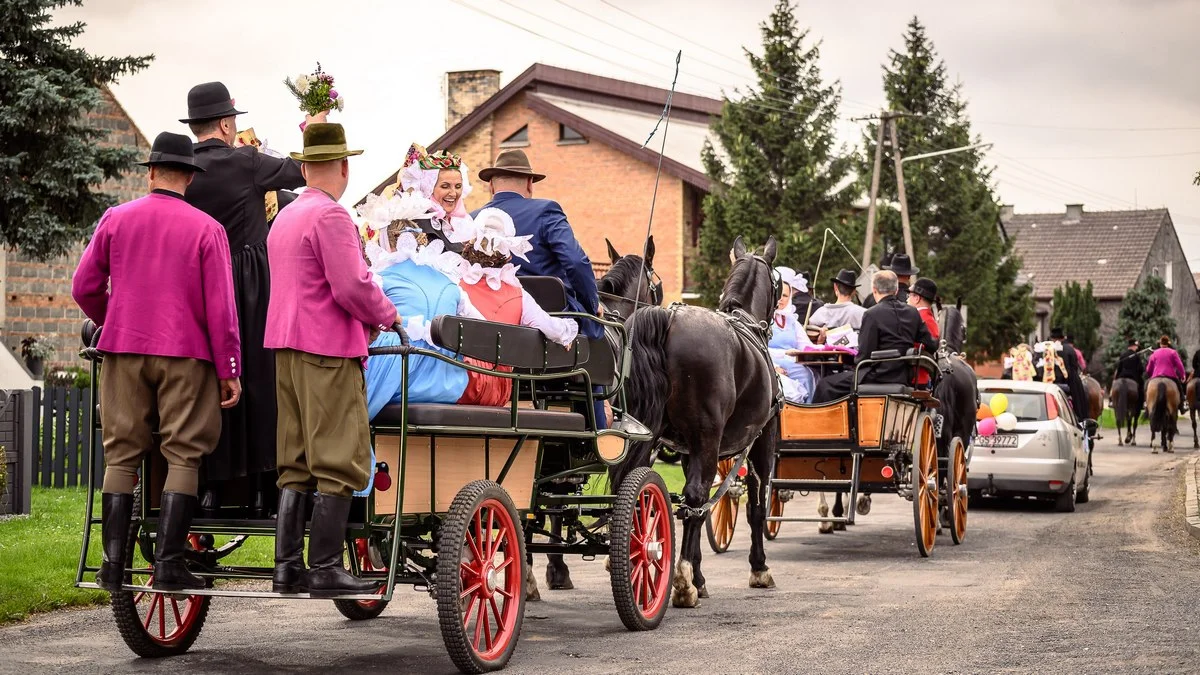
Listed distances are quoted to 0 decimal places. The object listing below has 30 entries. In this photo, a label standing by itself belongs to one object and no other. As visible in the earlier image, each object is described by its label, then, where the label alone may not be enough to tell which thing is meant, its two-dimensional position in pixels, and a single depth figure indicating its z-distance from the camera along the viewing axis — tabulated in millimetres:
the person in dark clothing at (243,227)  6426
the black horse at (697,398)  9273
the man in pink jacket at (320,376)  5965
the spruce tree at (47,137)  20234
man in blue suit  8383
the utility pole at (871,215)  32344
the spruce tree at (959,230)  43469
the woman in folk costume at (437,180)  7473
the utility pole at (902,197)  34625
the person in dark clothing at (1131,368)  31641
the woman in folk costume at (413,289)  6465
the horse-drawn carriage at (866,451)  11773
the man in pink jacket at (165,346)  6152
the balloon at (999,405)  17062
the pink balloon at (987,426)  16750
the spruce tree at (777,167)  36594
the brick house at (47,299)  27688
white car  16625
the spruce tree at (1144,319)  60688
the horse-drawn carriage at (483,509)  6277
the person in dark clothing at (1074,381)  21297
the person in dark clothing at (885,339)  12453
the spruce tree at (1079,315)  60938
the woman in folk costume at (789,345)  12345
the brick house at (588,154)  38375
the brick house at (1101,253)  69375
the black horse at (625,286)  10656
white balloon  16781
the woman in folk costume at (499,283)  7105
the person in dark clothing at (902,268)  14148
